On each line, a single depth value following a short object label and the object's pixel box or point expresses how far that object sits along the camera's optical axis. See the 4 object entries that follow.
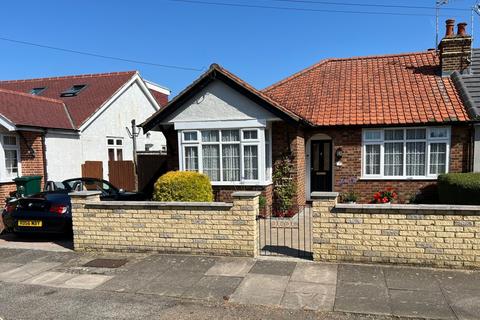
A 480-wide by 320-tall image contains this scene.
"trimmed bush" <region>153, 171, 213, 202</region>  8.38
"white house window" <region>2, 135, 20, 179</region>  12.53
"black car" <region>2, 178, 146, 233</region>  7.74
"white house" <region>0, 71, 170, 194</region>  13.05
